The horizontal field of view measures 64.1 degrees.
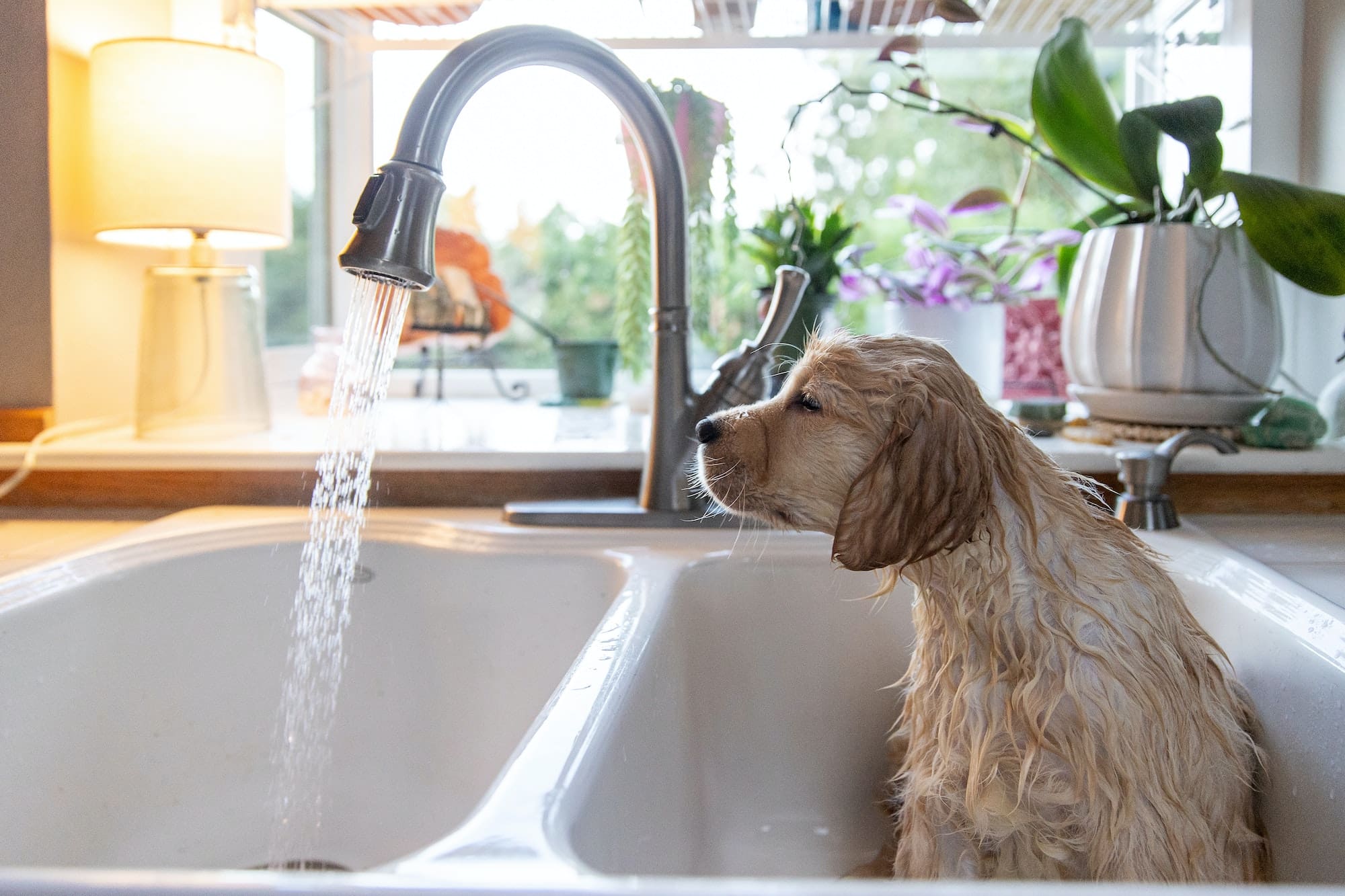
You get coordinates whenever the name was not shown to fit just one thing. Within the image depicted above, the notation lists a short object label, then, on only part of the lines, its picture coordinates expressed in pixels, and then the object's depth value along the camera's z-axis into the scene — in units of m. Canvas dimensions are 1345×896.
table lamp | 1.15
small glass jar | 1.51
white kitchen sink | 0.79
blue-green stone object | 1.04
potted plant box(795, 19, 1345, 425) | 1.00
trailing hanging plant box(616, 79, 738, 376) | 1.51
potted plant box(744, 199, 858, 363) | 1.40
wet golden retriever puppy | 0.61
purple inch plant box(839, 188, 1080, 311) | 1.45
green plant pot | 1.59
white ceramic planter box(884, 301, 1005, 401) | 1.44
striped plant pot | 1.04
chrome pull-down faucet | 0.69
